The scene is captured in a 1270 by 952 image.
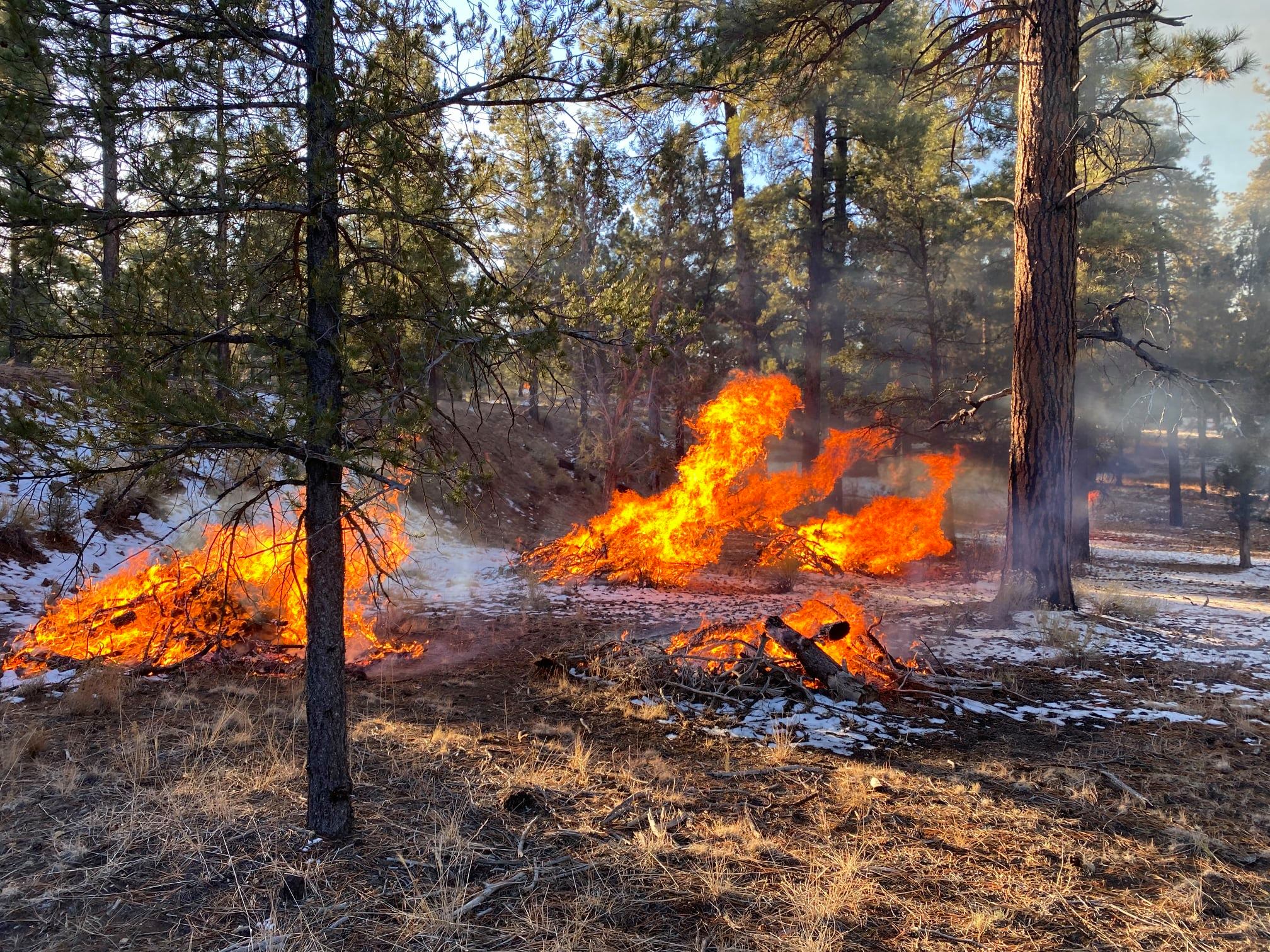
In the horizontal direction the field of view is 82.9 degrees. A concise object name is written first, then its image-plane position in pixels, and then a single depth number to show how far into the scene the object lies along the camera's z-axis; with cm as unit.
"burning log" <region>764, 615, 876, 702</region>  625
